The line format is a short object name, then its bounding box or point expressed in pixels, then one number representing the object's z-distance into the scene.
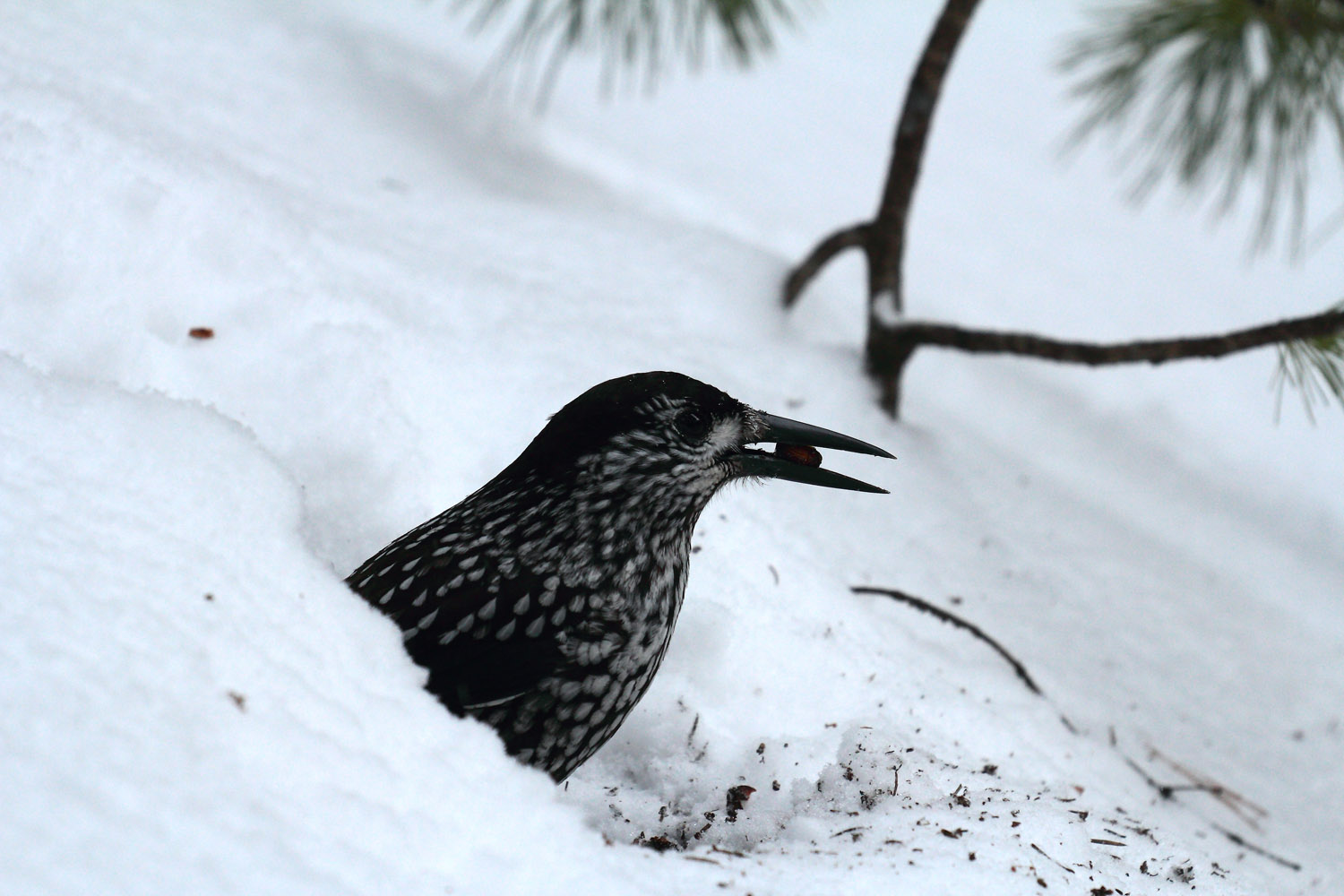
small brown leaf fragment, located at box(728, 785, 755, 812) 3.85
